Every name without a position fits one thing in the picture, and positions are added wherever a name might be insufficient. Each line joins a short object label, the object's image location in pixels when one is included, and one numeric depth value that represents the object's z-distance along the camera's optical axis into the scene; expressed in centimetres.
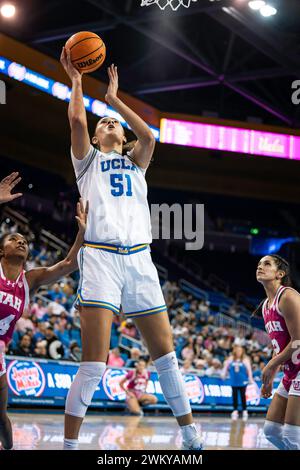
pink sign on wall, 2131
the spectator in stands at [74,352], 1290
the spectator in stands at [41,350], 1201
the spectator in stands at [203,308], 2091
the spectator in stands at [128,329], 1545
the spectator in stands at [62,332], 1344
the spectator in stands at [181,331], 1727
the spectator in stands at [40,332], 1241
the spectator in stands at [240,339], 1787
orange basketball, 479
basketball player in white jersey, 412
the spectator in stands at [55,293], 1564
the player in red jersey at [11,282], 504
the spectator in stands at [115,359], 1335
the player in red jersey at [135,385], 1278
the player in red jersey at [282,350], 495
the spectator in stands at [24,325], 1237
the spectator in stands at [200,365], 1555
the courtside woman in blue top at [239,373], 1486
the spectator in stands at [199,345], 1645
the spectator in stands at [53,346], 1228
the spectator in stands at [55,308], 1409
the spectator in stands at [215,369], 1536
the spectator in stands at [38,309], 1374
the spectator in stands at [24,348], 1166
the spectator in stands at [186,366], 1471
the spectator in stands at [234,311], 2256
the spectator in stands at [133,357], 1379
